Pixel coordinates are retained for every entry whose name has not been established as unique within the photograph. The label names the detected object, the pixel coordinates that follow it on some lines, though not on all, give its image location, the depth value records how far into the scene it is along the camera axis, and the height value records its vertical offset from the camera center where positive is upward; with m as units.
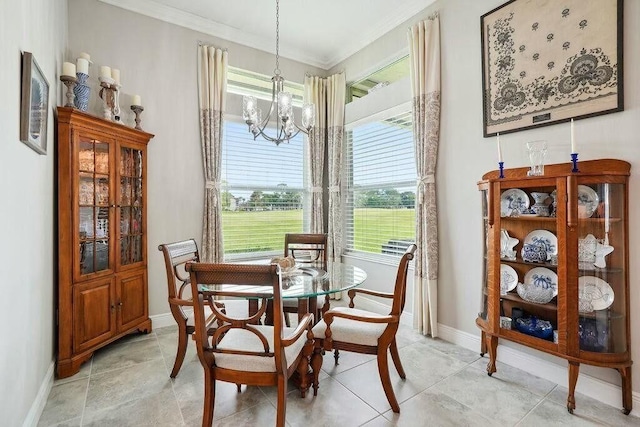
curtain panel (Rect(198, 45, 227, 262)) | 3.54 +0.85
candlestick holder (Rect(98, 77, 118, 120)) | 2.82 +1.16
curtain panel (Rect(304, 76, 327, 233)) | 4.36 +0.83
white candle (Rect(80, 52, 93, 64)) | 2.69 +1.41
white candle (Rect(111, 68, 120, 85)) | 2.91 +1.34
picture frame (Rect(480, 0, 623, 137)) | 2.00 +1.09
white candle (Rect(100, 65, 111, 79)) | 2.82 +1.33
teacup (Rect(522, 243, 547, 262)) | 2.18 -0.29
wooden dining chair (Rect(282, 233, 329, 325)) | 2.60 -0.39
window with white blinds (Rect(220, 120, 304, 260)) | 3.90 +0.30
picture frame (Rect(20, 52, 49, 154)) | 1.62 +0.64
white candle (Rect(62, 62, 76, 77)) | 2.45 +1.18
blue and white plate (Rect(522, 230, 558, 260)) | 2.14 -0.20
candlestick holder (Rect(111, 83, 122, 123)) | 2.89 +1.06
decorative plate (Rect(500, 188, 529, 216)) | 2.28 +0.08
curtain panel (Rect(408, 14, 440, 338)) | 3.01 +0.57
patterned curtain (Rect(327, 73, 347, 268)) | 4.27 +0.63
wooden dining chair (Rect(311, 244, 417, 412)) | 1.93 -0.78
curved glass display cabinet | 1.90 -0.36
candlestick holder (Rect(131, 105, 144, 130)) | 3.04 +1.06
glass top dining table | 1.97 -0.49
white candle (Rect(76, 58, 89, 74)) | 2.61 +1.28
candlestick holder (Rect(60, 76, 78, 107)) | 2.46 +1.07
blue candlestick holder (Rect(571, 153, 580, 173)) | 1.93 +0.32
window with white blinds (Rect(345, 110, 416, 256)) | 3.53 +0.34
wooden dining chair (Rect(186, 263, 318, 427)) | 1.45 -0.70
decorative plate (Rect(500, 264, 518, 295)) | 2.33 -0.51
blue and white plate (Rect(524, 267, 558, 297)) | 2.11 -0.47
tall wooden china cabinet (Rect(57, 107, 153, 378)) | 2.39 -0.16
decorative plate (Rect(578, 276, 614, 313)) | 1.93 -0.52
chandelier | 2.36 +0.79
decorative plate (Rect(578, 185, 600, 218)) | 1.97 +0.07
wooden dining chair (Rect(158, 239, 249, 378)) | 2.18 -0.59
